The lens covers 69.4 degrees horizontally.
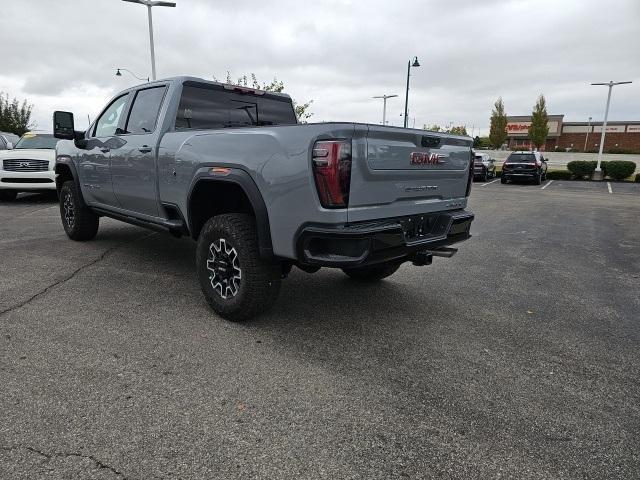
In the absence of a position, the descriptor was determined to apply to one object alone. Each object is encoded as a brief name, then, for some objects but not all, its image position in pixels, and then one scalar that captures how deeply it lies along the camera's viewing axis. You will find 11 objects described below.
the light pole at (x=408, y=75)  26.06
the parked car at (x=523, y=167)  22.88
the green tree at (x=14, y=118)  37.25
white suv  10.57
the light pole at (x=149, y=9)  19.89
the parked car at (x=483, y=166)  23.82
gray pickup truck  2.93
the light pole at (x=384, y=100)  38.34
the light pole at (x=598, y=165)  27.91
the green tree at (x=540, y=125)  58.09
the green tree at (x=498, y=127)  60.06
